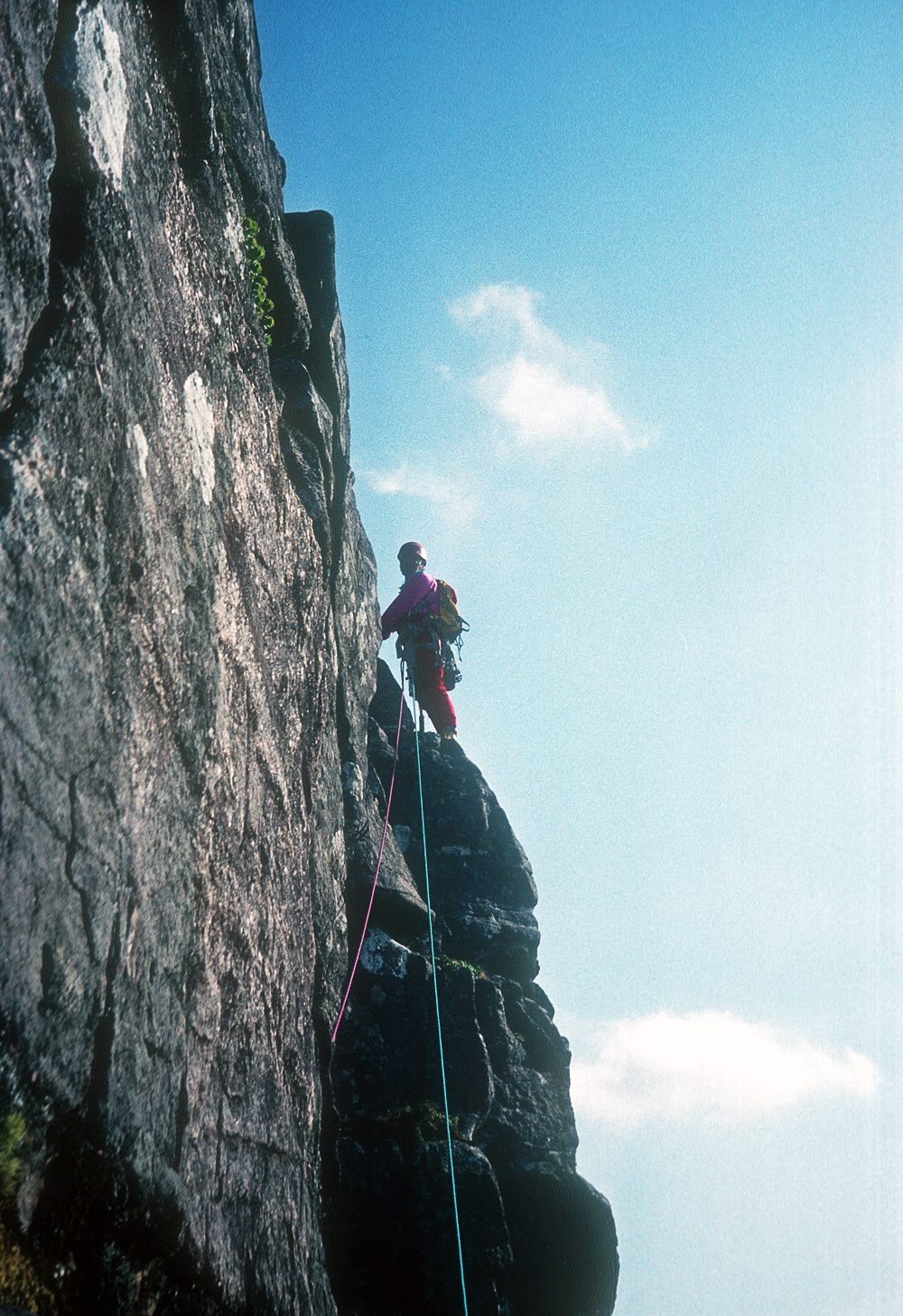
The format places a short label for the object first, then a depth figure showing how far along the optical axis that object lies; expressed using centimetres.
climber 1180
